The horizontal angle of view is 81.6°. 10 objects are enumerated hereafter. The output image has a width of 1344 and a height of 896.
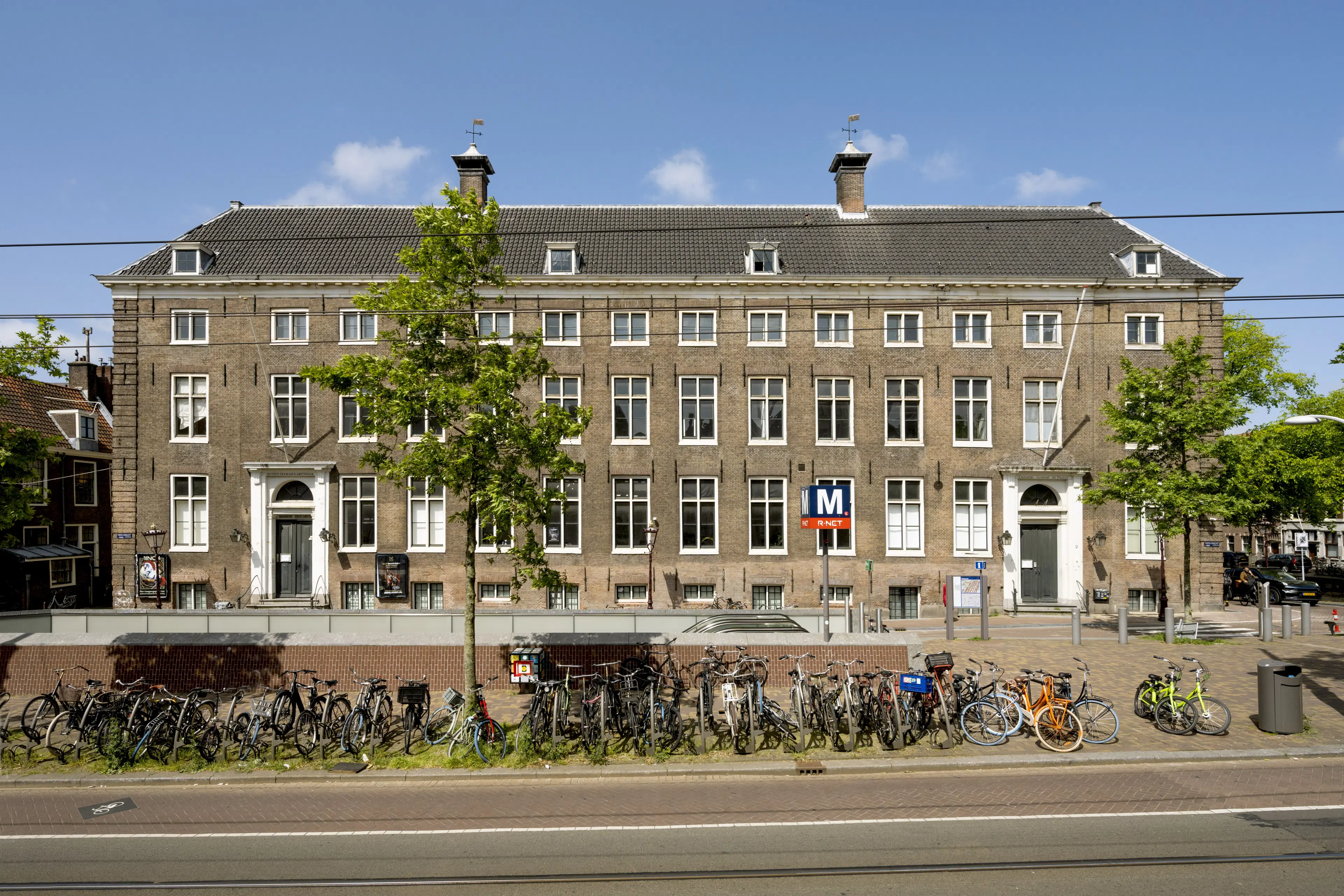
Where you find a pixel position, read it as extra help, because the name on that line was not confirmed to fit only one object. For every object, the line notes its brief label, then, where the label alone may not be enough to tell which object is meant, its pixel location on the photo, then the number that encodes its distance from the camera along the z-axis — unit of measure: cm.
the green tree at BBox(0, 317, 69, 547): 1522
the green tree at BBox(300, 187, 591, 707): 1127
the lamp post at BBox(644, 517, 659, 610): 2595
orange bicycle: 1098
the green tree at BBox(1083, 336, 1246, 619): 2058
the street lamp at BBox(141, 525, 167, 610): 2473
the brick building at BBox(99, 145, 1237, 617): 2705
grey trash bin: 1146
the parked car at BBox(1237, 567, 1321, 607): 2897
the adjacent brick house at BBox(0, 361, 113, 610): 3120
